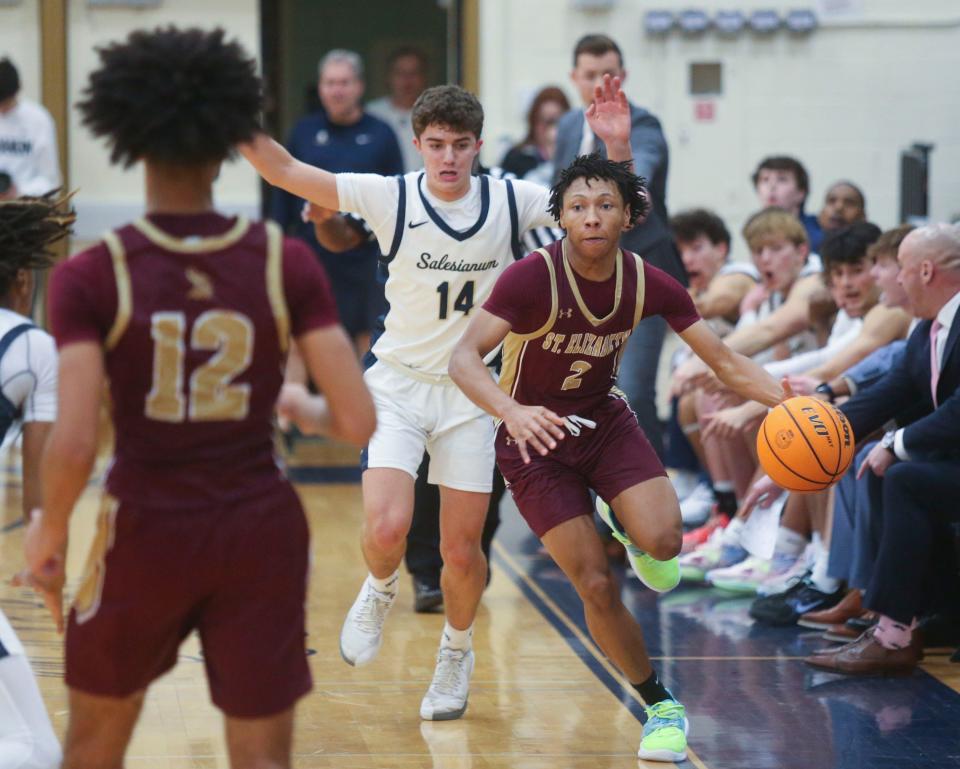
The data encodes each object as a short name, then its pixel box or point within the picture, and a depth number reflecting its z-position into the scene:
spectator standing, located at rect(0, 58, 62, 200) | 19.89
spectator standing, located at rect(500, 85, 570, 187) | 19.04
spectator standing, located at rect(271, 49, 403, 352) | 18.55
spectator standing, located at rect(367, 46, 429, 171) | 20.64
